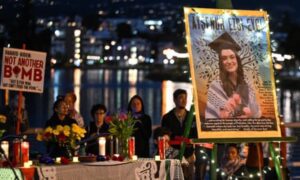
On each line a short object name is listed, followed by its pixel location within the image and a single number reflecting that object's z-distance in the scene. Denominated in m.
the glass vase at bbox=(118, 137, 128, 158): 9.90
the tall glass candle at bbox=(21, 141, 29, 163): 8.77
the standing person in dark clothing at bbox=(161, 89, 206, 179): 11.68
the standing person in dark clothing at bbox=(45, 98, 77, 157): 10.75
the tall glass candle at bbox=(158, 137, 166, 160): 10.06
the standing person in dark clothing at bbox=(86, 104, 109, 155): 11.19
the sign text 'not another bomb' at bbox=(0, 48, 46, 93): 10.39
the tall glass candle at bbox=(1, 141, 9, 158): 8.69
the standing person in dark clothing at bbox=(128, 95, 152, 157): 11.49
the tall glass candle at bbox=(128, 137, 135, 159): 9.90
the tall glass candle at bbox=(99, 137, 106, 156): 9.61
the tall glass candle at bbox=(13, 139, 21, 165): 8.85
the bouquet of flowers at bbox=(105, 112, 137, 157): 9.90
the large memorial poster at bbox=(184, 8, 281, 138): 11.10
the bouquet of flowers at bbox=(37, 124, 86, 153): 9.32
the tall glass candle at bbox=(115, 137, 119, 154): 9.97
